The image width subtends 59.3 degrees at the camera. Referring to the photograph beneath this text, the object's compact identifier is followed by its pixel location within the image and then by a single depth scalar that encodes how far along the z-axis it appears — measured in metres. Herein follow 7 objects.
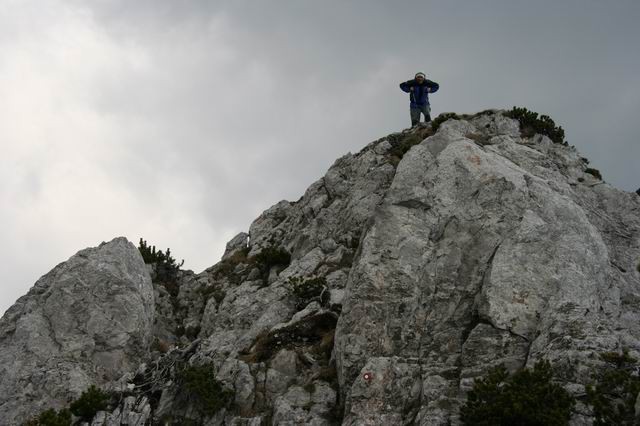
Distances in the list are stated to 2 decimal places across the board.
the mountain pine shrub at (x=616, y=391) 14.57
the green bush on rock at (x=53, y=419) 19.95
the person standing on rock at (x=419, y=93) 36.94
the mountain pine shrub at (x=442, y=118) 34.13
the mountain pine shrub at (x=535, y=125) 33.09
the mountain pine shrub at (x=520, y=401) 15.16
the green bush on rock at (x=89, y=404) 21.22
